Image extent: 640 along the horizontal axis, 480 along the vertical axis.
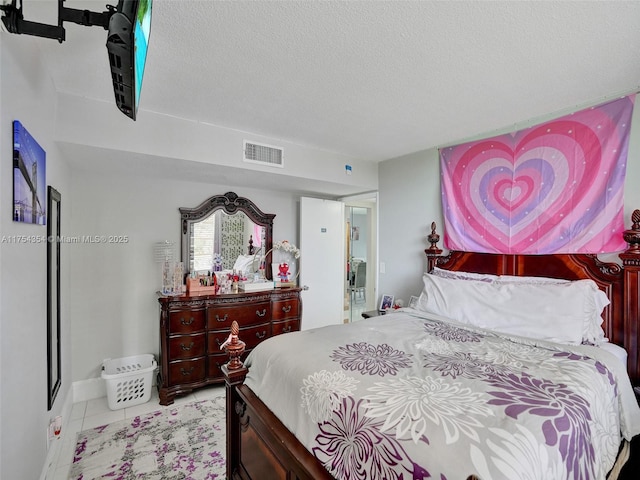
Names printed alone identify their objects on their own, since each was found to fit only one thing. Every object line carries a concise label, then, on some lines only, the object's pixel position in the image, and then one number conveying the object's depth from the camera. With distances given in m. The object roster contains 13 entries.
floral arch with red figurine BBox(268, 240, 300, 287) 3.75
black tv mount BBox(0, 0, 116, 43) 0.99
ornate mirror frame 3.28
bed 0.97
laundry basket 2.67
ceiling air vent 2.80
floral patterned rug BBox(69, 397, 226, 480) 1.94
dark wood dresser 2.80
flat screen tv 0.81
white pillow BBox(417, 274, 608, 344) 1.91
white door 3.97
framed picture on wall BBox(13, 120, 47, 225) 1.33
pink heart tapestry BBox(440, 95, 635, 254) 2.06
